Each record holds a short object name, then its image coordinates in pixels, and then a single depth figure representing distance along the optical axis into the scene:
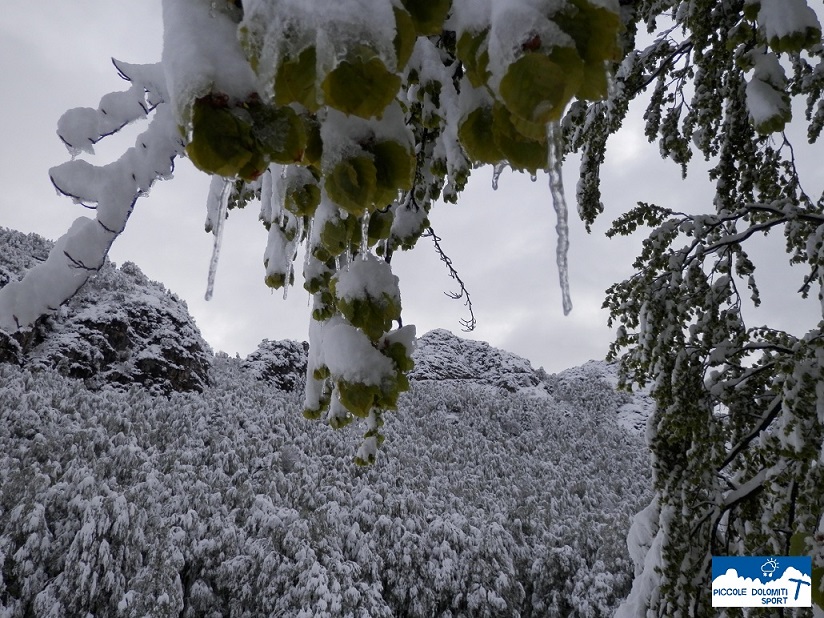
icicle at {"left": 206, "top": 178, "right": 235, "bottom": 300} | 0.95
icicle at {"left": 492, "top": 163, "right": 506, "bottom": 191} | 1.03
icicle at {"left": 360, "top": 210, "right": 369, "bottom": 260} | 0.87
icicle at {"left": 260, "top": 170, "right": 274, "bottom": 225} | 1.36
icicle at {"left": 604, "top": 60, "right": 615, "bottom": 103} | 0.39
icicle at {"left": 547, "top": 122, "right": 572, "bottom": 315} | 0.46
